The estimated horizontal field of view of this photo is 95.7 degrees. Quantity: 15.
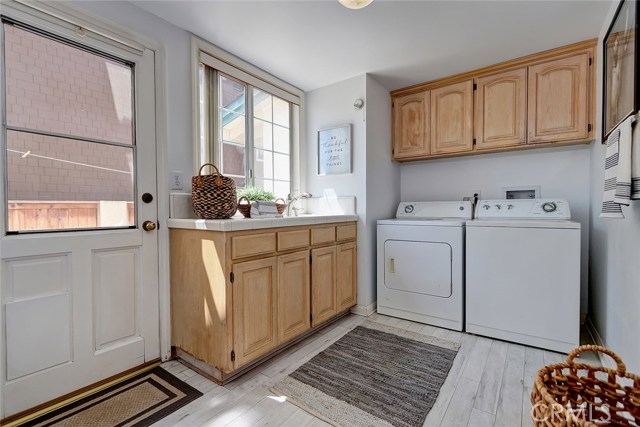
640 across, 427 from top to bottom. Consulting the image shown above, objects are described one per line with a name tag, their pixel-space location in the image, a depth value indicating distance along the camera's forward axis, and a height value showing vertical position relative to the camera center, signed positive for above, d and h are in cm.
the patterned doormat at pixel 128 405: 136 -100
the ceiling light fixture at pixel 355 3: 141 +101
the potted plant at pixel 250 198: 208 +8
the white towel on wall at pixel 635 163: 123 +19
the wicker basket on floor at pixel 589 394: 89 -63
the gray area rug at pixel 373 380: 143 -101
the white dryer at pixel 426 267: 236 -52
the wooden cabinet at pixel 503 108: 222 +87
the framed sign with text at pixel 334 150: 275 +56
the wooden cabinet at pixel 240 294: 161 -53
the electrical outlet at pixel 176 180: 192 +19
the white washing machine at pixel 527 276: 198 -51
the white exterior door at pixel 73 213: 136 -2
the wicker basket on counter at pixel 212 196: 179 +8
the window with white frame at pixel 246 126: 217 +72
